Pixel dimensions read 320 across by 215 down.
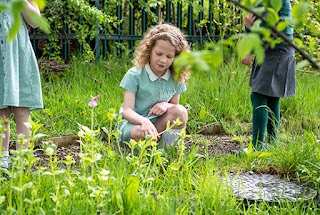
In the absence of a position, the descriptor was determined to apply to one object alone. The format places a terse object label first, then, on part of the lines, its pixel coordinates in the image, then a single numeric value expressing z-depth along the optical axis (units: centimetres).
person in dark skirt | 416
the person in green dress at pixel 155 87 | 387
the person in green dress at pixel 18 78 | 345
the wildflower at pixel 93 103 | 312
